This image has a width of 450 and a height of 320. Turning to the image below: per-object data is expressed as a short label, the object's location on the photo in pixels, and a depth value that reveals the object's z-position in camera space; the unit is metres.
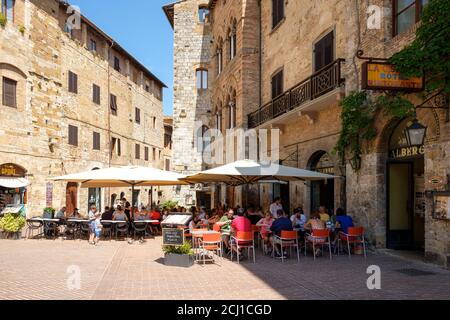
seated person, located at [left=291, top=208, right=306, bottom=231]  11.82
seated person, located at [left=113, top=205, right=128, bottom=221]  15.01
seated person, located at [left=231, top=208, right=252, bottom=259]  10.44
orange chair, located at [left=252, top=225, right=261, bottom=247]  12.48
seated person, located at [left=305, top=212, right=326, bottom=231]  11.00
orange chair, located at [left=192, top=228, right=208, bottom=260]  12.06
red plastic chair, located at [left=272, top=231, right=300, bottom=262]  10.35
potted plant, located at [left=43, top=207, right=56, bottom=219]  15.41
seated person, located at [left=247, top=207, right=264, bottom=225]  14.66
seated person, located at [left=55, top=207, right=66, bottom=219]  15.63
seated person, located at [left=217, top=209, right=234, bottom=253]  11.45
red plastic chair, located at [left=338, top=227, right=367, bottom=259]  10.84
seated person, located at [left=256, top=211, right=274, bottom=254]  11.42
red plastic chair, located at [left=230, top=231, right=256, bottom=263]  10.34
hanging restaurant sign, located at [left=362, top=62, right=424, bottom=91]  9.38
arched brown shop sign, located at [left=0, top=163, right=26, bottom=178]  19.45
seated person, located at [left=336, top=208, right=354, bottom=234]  11.18
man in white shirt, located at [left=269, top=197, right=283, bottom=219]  13.85
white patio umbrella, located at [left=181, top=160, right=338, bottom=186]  11.67
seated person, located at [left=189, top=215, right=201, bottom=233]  12.38
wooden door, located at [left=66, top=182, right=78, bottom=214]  24.44
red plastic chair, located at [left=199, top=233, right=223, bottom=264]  10.09
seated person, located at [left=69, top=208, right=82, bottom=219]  15.31
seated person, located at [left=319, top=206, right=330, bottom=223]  11.84
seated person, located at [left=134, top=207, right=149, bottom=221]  15.38
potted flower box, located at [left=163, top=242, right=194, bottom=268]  9.49
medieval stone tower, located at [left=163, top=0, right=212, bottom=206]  29.62
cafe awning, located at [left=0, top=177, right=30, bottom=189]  18.86
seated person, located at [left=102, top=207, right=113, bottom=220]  15.12
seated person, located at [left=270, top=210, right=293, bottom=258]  10.71
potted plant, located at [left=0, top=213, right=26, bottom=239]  14.56
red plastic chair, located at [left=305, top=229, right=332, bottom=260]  10.57
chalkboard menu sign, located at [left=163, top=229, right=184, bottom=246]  9.46
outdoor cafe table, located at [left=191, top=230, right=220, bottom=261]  10.49
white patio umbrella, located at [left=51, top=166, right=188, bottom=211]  14.09
